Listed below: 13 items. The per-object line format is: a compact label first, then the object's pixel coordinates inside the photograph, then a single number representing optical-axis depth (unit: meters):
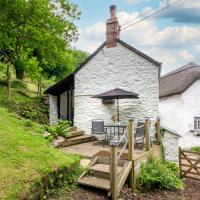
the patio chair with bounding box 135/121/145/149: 9.09
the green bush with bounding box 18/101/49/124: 11.65
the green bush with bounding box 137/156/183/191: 7.11
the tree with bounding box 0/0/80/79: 13.17
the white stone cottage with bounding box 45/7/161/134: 11.21
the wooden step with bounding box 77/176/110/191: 6.04
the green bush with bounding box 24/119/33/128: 8.95
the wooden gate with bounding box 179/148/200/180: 10.54
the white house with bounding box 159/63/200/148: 16.31
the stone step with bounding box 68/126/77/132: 11.68
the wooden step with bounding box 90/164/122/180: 6.43
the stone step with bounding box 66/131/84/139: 10.60
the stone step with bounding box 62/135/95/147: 9.98
